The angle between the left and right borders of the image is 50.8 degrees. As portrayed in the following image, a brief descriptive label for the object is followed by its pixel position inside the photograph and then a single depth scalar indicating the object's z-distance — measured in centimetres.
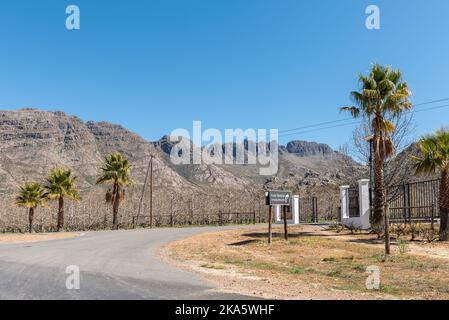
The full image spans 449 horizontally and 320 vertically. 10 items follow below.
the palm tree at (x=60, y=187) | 4062
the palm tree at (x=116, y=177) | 4191
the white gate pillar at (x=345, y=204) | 2917
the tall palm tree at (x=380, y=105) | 2350
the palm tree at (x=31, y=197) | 4038
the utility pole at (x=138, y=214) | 4603
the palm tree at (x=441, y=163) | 2055
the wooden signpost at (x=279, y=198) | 2138
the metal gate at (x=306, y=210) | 4892
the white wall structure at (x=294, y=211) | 3825
